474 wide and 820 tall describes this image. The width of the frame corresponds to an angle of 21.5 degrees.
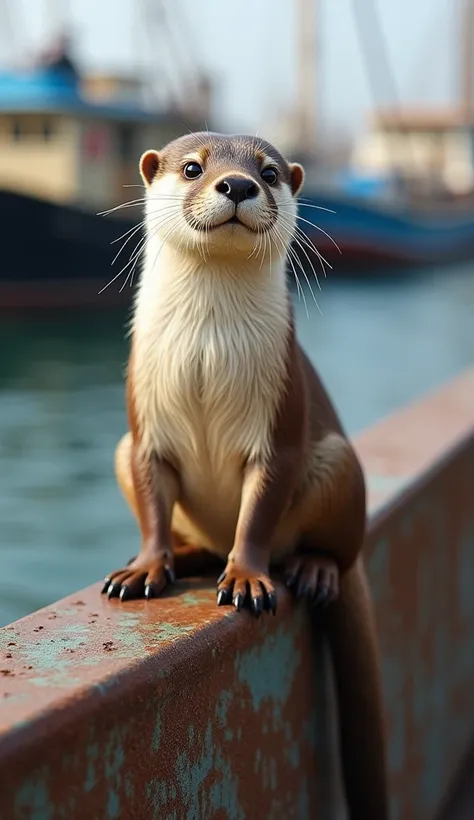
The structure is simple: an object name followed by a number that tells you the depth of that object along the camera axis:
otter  2.07
